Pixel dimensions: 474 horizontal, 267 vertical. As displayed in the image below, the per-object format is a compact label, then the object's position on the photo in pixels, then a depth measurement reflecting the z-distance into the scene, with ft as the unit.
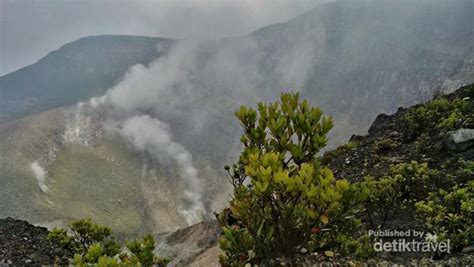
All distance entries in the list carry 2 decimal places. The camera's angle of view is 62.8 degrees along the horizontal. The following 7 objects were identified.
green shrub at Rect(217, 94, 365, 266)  16.71
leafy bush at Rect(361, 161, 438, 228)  44.06
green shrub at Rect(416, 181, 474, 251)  34.50
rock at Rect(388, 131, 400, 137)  87.56
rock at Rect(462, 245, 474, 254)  33.35
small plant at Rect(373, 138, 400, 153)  78.94
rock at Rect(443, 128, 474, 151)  60.59
